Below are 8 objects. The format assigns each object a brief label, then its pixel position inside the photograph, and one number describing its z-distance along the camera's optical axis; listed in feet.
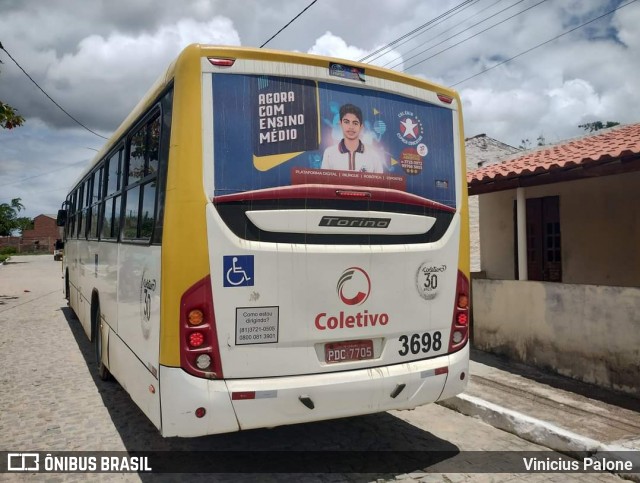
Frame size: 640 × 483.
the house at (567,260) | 20.48
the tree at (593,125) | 130.45
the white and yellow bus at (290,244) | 11.10
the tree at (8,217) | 261.65
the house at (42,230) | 285.45
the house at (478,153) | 49.07
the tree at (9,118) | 43.50
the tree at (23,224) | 350.43
